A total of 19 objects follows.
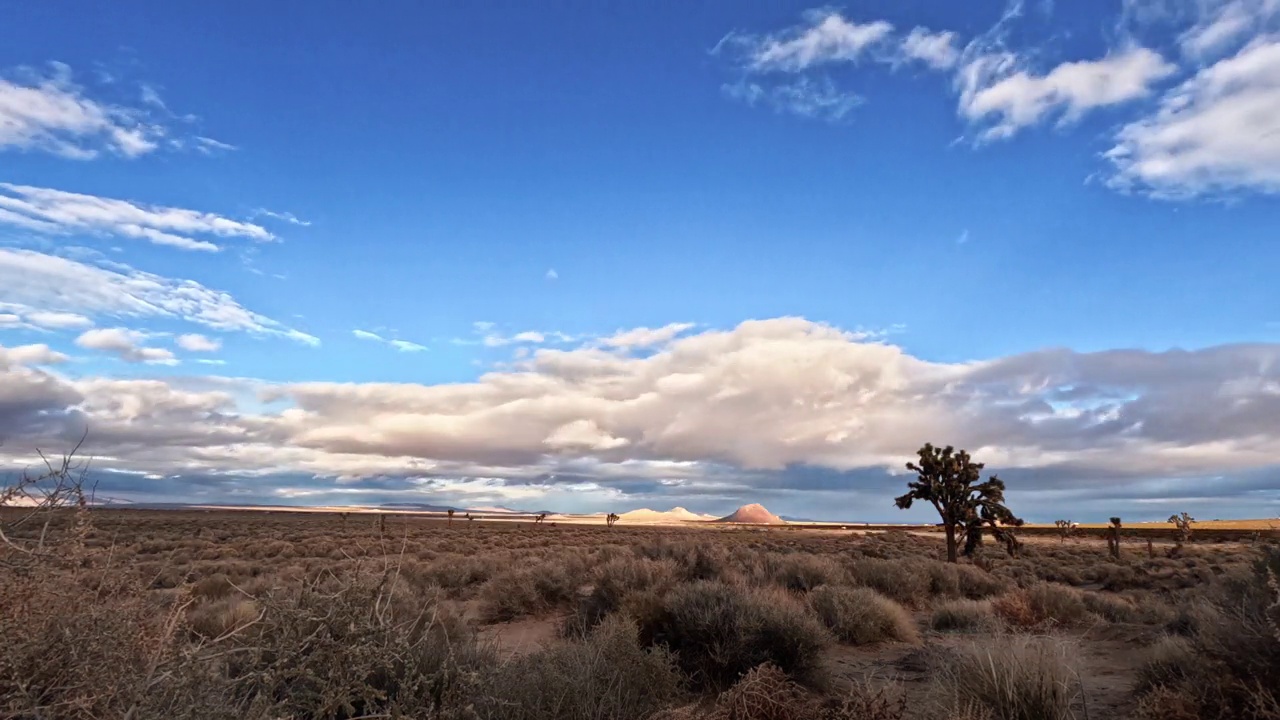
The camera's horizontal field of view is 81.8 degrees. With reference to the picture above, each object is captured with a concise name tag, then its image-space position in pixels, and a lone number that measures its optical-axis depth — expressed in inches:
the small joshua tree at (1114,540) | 1539.9
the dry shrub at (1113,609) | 556.1
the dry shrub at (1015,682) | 259.1
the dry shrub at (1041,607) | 540.4
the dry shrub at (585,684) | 228.3
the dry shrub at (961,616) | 525.0
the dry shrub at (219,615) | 384.8
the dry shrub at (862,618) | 498.0
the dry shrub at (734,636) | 370.3
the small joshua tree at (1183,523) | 1919.3
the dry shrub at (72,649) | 127.4
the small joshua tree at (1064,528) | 2653.5
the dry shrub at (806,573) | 675.4
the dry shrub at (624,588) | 479.9
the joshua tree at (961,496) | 1209.4
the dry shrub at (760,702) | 239.0
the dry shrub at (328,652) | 149.3
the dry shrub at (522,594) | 626.5
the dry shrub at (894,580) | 693.3
